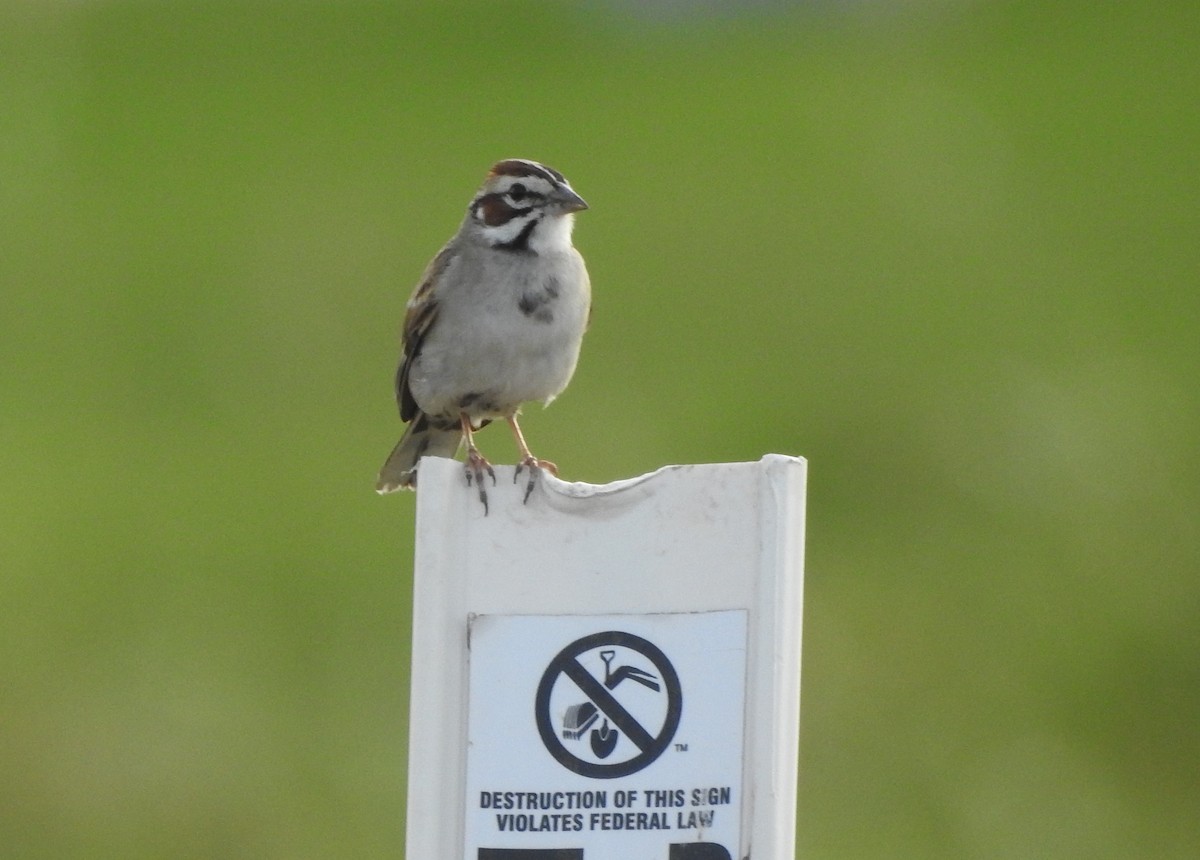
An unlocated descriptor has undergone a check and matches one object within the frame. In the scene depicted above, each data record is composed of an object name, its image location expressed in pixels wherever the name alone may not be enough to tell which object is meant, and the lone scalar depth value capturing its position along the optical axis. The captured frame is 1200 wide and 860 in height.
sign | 6.83
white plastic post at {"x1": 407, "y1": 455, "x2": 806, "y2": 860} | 6.81
